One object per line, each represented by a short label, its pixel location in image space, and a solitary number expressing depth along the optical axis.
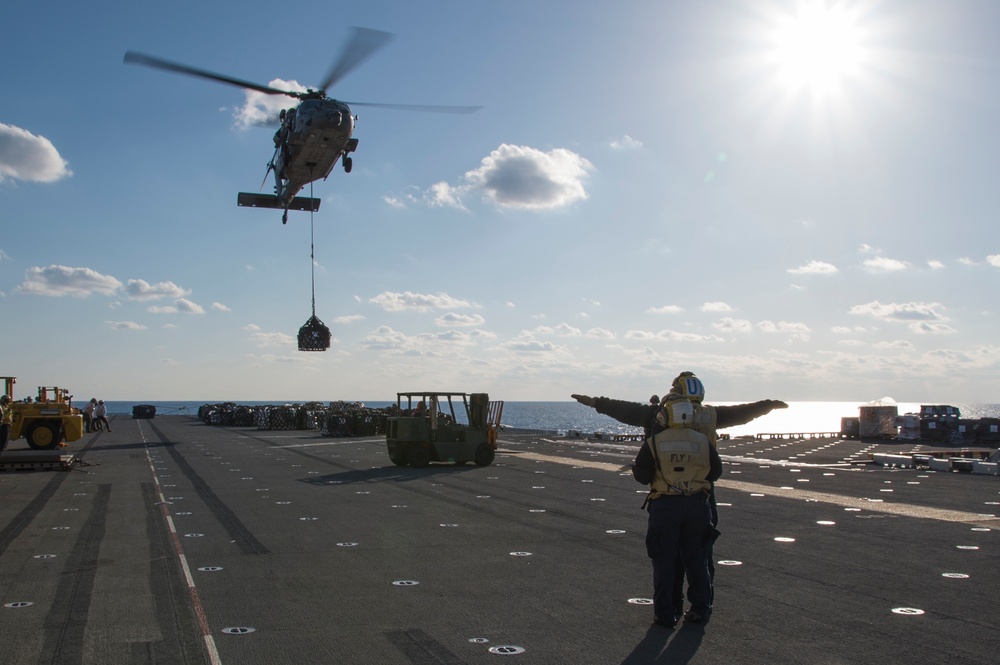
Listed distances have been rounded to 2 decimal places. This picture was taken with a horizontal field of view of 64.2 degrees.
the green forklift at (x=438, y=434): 24.00
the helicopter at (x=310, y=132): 26.95
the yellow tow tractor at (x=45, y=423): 29.89
